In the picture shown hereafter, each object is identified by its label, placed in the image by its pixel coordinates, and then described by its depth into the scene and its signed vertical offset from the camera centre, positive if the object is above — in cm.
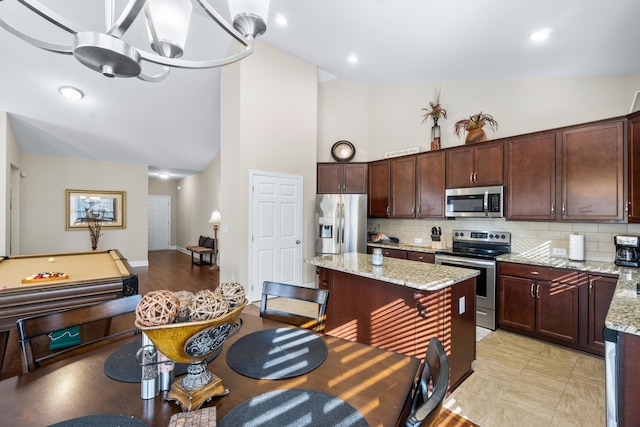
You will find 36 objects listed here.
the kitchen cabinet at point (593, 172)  274 +42
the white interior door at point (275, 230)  440 -28
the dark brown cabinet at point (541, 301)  281 -90
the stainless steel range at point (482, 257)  332 -53
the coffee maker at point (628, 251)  271 -34
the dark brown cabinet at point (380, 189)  480 +40
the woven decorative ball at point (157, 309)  78 -27
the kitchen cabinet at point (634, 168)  252 +41
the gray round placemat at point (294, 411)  80 -57
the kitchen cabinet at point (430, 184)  414 +42
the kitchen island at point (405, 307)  209 -74
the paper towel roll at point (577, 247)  310 -35
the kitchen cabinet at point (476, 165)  357 +63
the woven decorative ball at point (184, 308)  87 -29
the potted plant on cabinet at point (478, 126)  386 +119
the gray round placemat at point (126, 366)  101 -57
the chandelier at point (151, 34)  114 +81
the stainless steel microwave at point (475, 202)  352 +15
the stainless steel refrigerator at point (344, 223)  470 -16
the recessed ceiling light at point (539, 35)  275 +173
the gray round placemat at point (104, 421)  77 -56
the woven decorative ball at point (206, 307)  83 -28
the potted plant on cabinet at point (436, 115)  435 +149
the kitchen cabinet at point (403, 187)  448 +42
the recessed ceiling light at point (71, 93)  462 +192
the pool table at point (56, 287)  205 -60
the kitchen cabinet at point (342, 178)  511 +62
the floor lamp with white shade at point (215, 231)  734 -49
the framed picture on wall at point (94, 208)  679 +8
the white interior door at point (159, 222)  1044 -38
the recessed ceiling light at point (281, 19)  355 +241
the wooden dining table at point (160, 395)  83 -58
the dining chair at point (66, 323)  114 -49
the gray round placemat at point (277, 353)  106 -58
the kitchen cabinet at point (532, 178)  315 +41
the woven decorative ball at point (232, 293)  97 -27
